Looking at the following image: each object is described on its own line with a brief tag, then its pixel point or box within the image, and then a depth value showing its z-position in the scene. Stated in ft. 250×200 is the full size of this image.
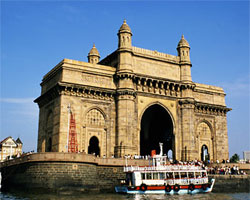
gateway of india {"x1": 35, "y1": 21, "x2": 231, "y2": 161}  146.10
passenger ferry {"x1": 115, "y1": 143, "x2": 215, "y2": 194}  118.56
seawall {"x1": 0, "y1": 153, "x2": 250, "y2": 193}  114.83
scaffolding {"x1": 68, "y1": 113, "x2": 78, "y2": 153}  138.41
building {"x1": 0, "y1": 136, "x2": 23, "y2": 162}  319.47
